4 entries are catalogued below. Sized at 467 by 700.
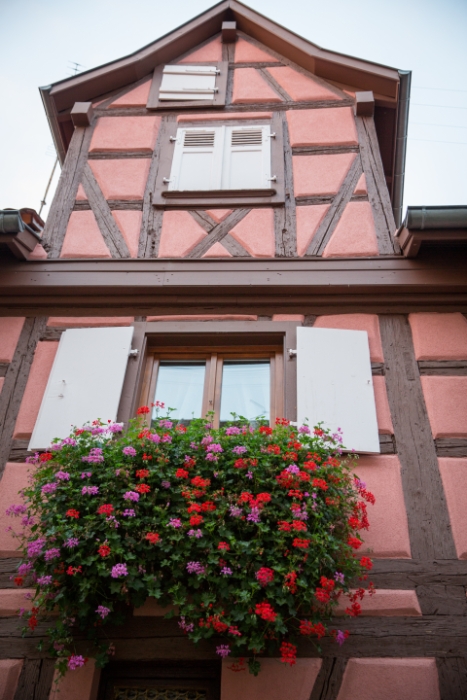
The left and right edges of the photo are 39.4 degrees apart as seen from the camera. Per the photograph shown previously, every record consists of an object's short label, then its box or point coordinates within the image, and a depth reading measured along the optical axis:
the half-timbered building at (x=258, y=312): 3.71
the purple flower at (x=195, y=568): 3.38
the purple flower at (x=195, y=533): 3.43
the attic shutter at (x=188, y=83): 6.95
